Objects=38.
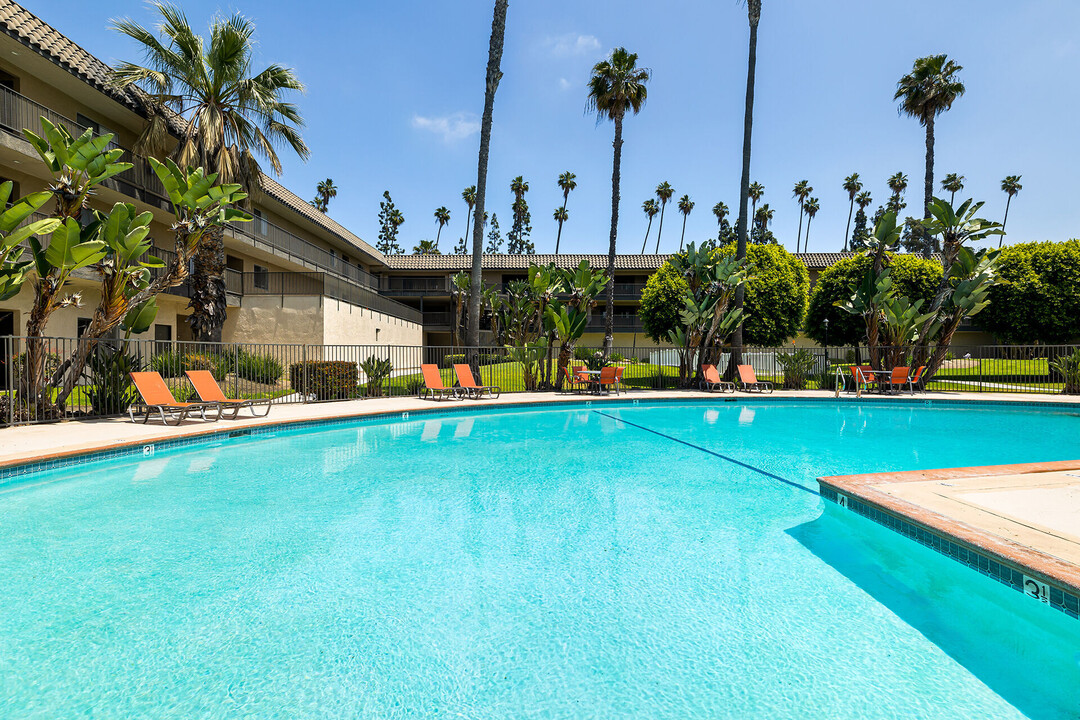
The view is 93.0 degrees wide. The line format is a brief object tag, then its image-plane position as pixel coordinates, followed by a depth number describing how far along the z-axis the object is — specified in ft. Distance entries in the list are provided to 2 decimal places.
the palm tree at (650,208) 218.79
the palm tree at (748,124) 60.85
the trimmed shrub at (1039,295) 77.87
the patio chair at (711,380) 57.26
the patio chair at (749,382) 58.44
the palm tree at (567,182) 193.88
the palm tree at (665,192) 209.56
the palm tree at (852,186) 205.67
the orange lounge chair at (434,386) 47.29
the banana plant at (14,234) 24.81
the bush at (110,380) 33.06
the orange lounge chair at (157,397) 29.99
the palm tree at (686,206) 213.87
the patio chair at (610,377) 52.70
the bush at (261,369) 50.03
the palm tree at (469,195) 202.26
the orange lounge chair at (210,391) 33.17
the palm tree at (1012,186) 203.72
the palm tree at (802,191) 211.00
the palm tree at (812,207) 222.48
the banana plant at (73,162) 27.07
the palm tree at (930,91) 86.89
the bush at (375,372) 49.57
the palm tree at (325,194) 183.32
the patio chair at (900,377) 53.93
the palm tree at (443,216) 211.20
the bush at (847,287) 79.20
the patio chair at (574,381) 53.06
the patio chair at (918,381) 57.67
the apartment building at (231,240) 43.70
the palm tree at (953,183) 181.87
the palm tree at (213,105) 45.60
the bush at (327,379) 45.19
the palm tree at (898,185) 187.03
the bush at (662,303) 79.97
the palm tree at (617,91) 68.90
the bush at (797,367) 61.31
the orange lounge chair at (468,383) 48.41
